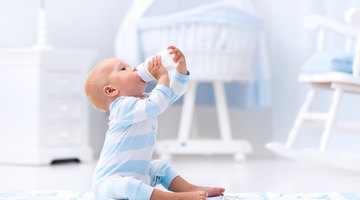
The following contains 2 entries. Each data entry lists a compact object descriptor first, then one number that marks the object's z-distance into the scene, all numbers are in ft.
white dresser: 14.28
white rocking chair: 11.84
